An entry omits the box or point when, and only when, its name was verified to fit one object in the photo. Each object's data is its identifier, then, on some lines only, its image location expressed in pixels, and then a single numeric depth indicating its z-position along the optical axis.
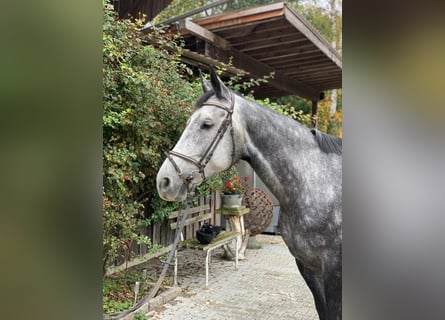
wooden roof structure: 4.01
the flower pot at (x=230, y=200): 5.03
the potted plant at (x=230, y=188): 4.75
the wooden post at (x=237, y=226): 4.91
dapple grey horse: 1.80
